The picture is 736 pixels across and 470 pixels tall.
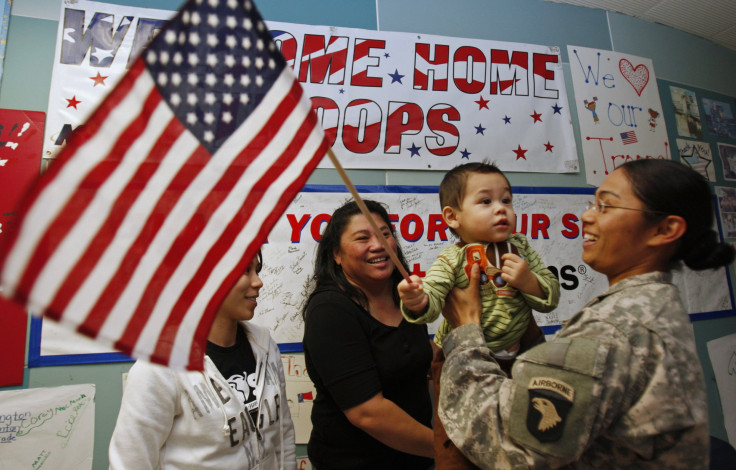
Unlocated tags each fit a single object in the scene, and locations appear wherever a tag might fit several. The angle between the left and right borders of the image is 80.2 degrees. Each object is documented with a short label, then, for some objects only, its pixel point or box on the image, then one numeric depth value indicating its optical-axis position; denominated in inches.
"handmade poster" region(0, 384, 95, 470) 76.4
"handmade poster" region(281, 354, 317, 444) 87.6
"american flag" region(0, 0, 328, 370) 27.9
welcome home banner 88.5
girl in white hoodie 47.9
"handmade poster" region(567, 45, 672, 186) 112.7
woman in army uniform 33.5
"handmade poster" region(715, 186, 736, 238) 125.3
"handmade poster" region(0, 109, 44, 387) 78.2
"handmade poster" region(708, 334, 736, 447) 113.6
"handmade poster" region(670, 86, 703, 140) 123.3
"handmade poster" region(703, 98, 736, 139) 128.3
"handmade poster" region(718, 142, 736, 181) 127.7
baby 52.6
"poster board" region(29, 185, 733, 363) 90.4
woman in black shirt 55.8
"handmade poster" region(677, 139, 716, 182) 121.6
